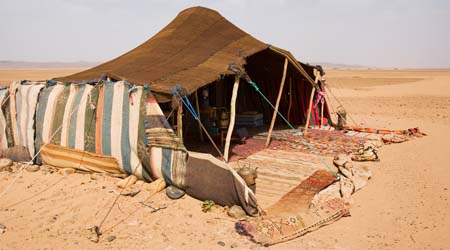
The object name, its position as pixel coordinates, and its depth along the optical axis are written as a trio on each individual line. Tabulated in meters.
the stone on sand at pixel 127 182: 6.06
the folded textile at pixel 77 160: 6.62
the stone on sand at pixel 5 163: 7.20
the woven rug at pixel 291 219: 4.62
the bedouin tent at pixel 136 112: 5.82
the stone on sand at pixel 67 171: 6.82
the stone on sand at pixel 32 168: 7.04
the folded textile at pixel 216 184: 5.16
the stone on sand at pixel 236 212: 5.07
